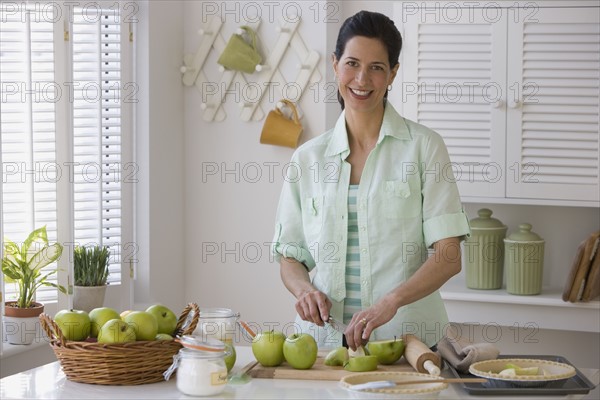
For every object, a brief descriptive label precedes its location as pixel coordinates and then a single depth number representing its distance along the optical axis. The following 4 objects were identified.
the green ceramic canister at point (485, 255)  3.81
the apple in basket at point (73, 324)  2.13
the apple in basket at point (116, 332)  2.08
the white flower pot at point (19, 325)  3.38
